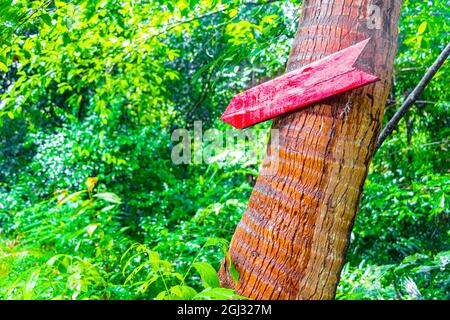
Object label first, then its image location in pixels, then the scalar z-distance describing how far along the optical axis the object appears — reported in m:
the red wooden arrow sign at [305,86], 2.95
